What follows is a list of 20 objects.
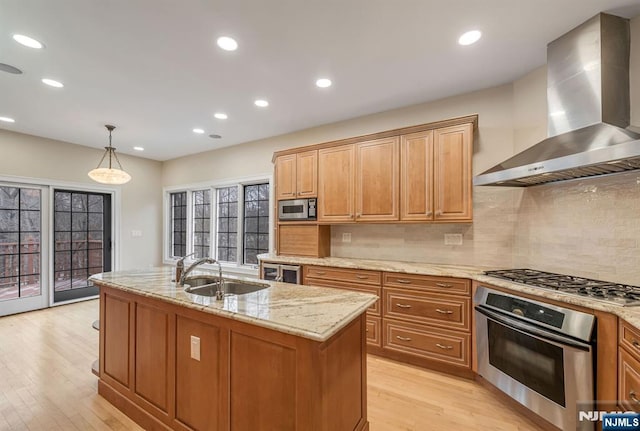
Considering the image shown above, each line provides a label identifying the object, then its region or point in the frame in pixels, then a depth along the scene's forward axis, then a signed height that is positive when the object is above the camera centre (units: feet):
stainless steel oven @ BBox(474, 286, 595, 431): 5.58 -3.04
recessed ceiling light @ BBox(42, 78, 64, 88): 9.34 +4.43
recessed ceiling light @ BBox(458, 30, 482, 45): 7.09 +4.50
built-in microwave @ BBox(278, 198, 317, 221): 12.44 +0.35
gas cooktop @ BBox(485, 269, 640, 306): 5.62 -1.57
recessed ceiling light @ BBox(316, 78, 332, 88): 9.43 +4.46
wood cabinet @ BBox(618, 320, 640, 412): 4.68 -2.53
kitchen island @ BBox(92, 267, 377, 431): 4.43 -2.56
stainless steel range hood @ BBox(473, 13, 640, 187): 6.09 +2.65
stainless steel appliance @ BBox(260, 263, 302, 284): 11.61 -2.32
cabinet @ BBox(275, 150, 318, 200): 12.49 +1.87
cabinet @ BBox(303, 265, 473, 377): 8.61 -3.21
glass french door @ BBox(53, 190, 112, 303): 16.22 -1.39
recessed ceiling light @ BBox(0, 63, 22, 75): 8.46 +4.44
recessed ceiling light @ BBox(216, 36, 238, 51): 7.30 +4.49
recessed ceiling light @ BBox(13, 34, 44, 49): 7.18 +4.47
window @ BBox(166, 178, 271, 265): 16.26 -0.32
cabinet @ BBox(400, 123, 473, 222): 9.37 +1.44
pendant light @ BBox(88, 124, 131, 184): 12.46 +1.83
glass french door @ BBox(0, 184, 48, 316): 14.40 -1.61
